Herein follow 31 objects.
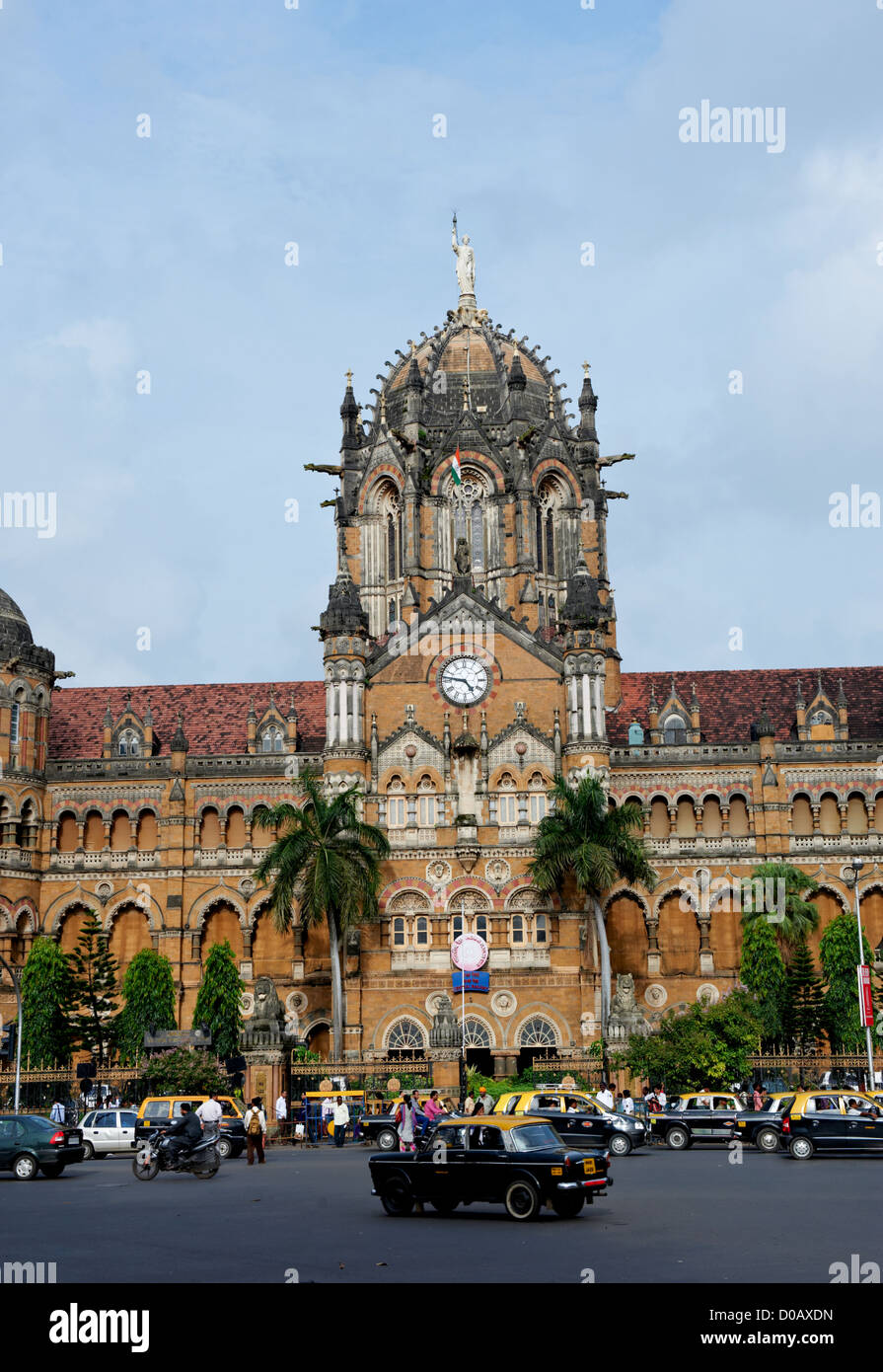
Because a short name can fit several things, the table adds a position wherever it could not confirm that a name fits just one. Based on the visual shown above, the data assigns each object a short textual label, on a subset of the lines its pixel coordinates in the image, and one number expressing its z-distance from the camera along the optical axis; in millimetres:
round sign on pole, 67500
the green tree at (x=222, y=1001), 65125
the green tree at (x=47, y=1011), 63844
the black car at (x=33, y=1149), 33812
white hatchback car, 43312
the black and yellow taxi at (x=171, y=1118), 41031
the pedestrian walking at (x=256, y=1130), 37000
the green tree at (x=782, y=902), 67125
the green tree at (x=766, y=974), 62594
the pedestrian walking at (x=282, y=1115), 48156
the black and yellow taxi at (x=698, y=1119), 42406
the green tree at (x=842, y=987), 62469
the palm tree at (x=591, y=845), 63906
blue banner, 65625
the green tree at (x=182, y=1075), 53266
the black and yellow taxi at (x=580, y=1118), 35688
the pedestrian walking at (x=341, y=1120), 45594
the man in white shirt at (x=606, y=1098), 44447
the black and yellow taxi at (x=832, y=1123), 35906
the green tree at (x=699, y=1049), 54250
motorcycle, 32688
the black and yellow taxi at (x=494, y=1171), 23547
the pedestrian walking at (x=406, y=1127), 35000
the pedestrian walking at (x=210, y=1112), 35844
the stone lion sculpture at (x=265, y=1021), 50188
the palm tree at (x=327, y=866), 63500
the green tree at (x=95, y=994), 63688
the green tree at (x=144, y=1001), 65250
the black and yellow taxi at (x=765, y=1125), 40938
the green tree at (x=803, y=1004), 61781
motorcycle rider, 32688
